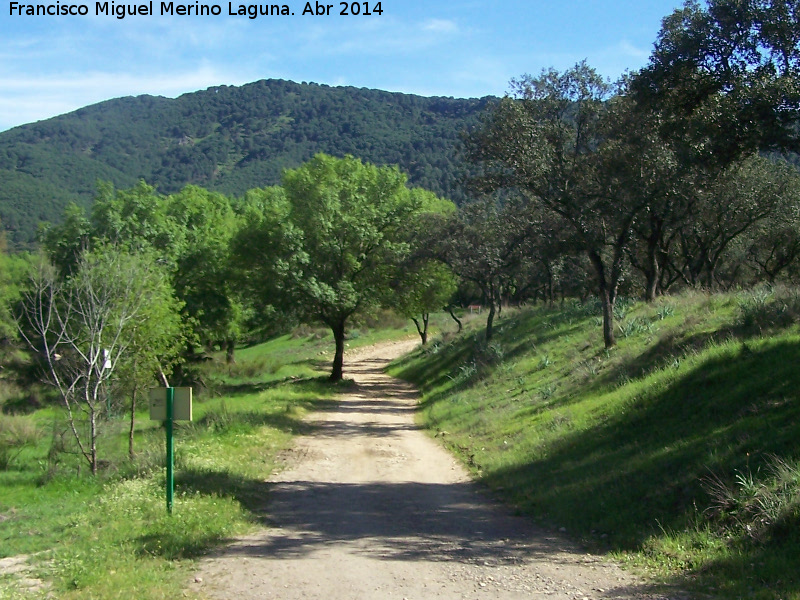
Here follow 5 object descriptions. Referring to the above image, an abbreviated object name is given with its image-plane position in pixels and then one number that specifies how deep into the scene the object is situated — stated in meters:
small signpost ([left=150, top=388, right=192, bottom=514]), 9.74
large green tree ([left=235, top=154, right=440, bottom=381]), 32.31
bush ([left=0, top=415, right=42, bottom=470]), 25.22
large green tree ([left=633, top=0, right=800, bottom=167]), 13.16
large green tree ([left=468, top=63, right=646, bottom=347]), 20.36
